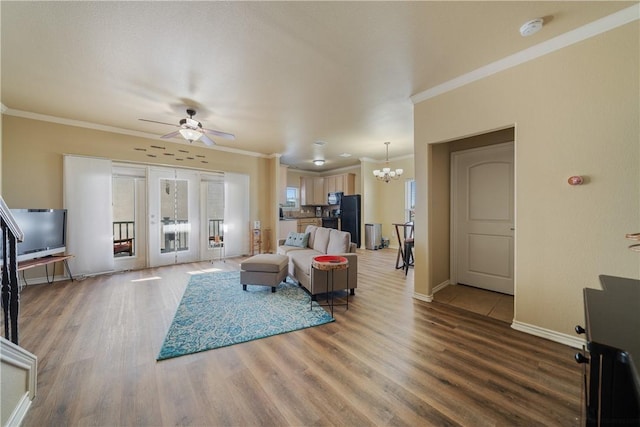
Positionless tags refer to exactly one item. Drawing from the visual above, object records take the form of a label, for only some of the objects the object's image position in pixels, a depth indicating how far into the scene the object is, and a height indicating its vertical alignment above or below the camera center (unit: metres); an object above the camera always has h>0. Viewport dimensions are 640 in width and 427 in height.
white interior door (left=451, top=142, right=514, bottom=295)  3.42 -0.08
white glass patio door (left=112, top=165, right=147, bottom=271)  4.76 -0.08
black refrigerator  7.54 -0.08
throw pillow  4.63 -0.54
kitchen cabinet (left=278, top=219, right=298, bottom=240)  7.20 -0.44
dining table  4.80 -0.87
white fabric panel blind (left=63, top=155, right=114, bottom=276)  4.16 +0.01
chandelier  5.92 +0.98
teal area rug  2.28 -1.21
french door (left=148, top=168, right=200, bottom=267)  5.08 -0.07
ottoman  3.54 -0.89
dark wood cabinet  0.72 -0.50
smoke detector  1.96 +1.57
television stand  3.30 -0.71
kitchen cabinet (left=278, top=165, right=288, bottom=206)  6.91 +0.86
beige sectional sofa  3.28 -0.73
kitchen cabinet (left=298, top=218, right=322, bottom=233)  8.42 -0.35
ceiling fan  3.51 +1.24
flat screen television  3.33 -0.27
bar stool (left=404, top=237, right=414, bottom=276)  4.65 -0.78
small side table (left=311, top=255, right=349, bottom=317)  2.85 -0.62
